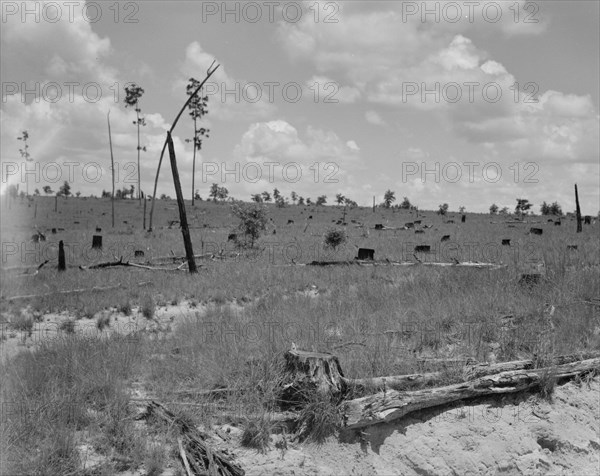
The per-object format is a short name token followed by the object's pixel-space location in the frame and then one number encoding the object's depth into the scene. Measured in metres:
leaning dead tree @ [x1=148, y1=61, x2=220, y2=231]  15.48
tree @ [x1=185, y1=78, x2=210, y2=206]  62.10
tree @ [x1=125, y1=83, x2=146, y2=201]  53.47
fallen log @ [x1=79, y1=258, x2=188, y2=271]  16.95
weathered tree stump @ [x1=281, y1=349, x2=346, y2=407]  5.60
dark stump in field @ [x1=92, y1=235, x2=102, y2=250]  24.52
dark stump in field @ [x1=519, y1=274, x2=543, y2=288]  10.47
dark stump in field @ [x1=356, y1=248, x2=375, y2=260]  17.83
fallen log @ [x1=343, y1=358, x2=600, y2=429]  5.54
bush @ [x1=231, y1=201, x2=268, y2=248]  25.77
